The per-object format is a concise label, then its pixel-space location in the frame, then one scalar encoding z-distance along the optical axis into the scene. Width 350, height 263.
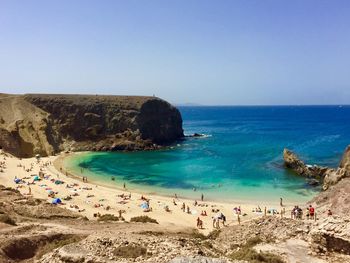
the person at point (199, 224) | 32.64
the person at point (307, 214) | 30.31
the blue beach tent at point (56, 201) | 39.45
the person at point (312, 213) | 29.78
